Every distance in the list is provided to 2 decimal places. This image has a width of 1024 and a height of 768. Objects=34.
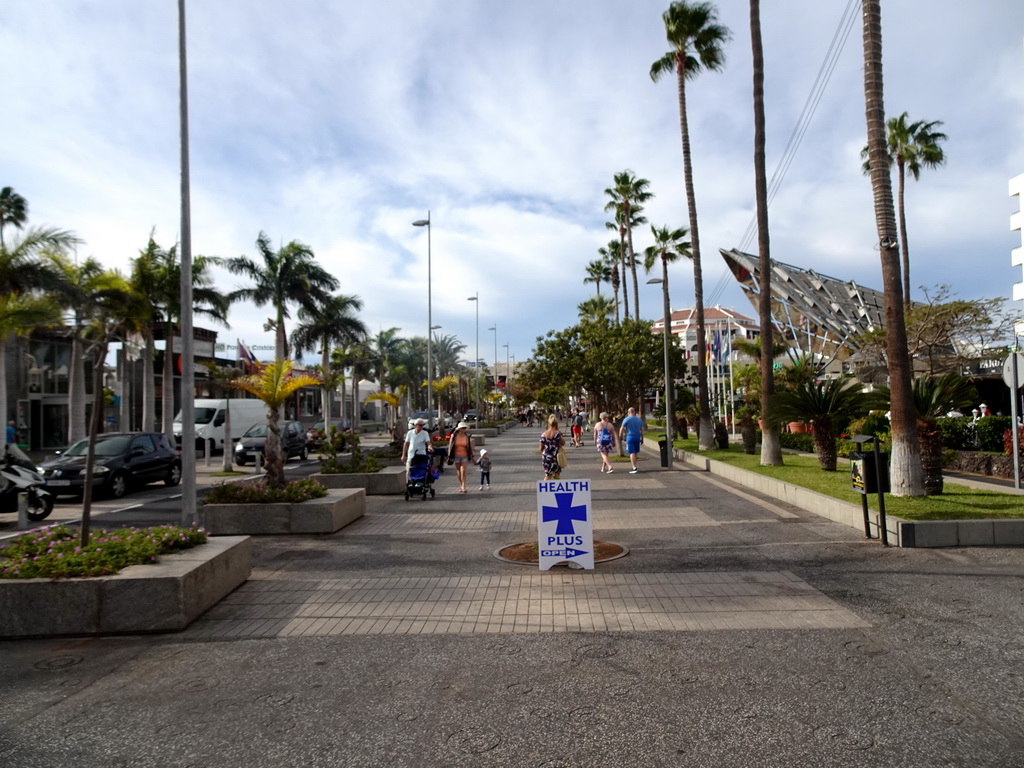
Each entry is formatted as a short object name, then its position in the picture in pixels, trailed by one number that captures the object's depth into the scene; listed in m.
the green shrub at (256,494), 11.51
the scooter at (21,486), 13.38
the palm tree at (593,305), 56.36
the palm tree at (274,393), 12.62
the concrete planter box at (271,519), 11.13
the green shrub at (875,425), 21.73
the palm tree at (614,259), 55.34
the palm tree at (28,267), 20.95
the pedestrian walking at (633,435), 20.72
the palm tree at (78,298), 22.36
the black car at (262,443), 27.28
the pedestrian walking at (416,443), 15.05
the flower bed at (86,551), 6.44
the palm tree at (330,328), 42.50
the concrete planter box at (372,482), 16.44
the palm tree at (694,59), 25.66
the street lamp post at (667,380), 22.23
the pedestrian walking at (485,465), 17.23
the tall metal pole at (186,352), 11.88
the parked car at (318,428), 27.82
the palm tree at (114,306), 25.27
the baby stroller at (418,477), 15.42
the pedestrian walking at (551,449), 15.77
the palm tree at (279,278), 37.97
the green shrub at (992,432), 19.50
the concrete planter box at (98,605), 6.18
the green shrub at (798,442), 26.33
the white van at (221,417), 33.16
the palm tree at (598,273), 63.83
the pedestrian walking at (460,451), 16.48
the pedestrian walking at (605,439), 20.75
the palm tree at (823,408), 16.56
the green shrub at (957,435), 20.44
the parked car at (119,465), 16.36
